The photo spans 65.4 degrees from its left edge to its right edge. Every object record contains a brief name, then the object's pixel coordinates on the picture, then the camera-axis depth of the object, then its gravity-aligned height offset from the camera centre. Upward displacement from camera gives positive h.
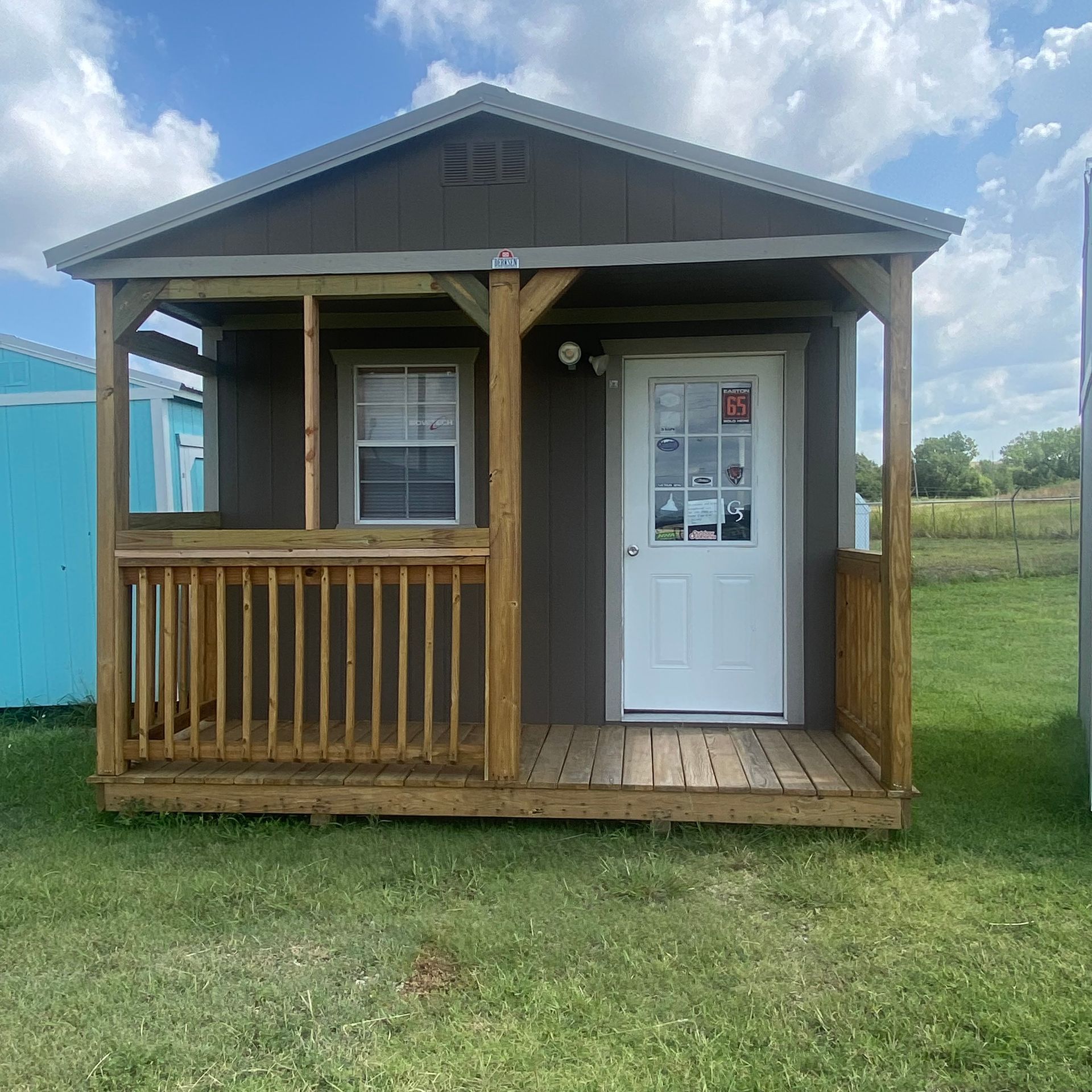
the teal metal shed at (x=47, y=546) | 6.18 -0.17
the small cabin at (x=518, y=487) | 3.63 +0.19
